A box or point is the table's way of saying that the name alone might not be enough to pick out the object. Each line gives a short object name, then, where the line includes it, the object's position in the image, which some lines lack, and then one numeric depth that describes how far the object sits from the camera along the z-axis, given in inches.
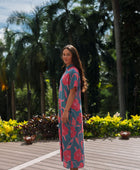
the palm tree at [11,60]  619.2
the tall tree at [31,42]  588.4
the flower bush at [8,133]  212.0
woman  101.5
